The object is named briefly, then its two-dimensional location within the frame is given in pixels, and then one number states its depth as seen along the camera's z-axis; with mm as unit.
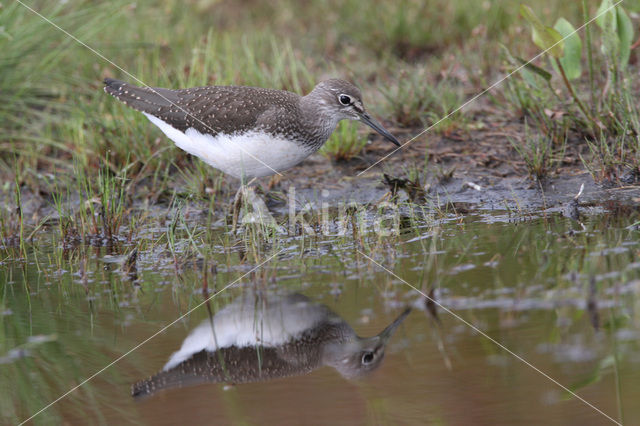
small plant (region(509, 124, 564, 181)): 12797
